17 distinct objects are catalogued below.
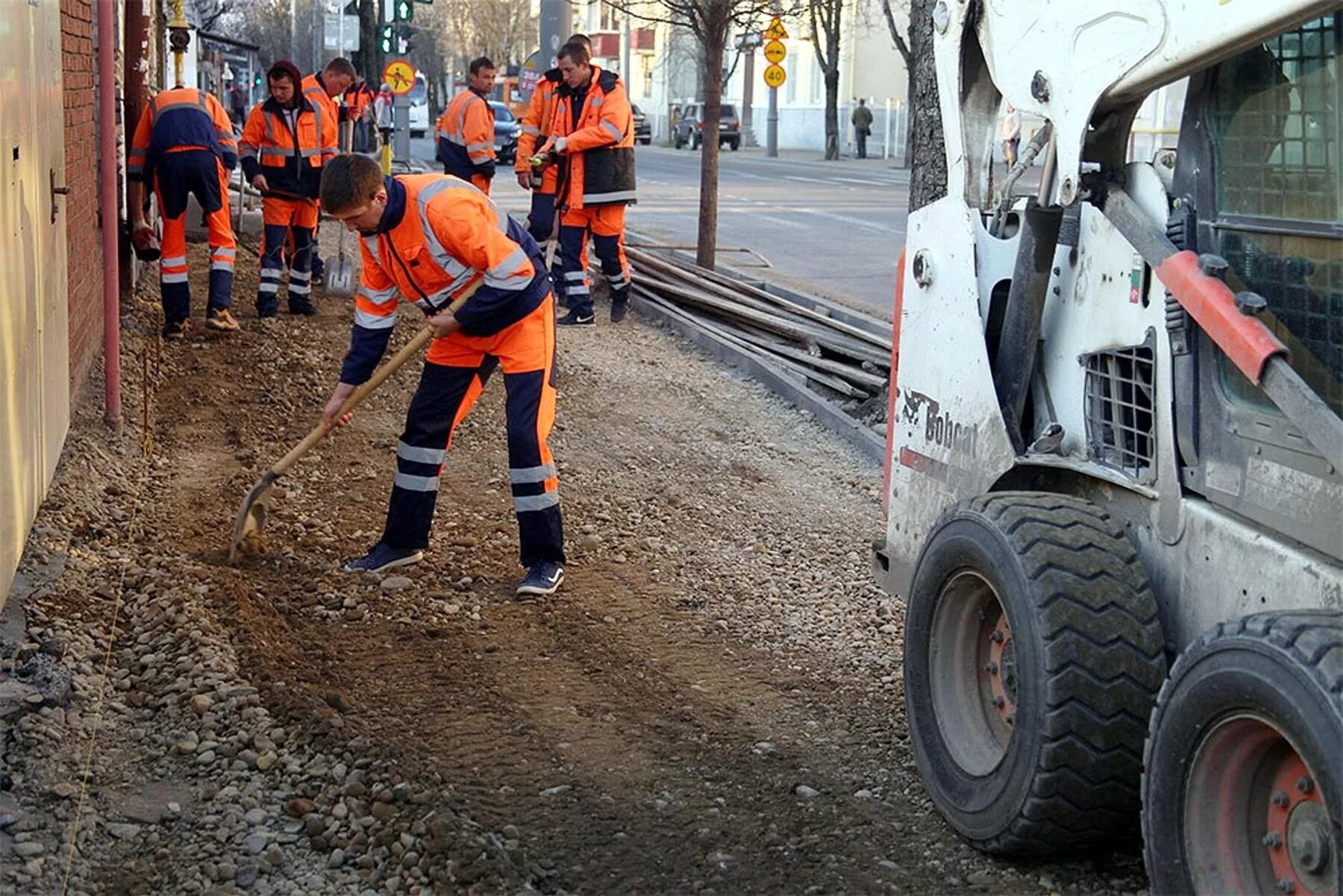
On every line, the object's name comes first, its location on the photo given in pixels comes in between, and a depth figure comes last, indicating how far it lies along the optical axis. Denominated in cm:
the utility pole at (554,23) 1748
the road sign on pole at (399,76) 2789
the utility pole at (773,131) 4947
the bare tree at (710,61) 1451
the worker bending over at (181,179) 1087
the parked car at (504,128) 3406
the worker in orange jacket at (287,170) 1209
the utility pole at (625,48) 5743
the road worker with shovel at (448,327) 593
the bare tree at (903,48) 3831
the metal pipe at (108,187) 784
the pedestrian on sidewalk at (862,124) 4988
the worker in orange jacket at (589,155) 1179
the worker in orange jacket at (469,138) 1399
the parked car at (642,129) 6207
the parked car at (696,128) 5612
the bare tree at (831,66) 4653
